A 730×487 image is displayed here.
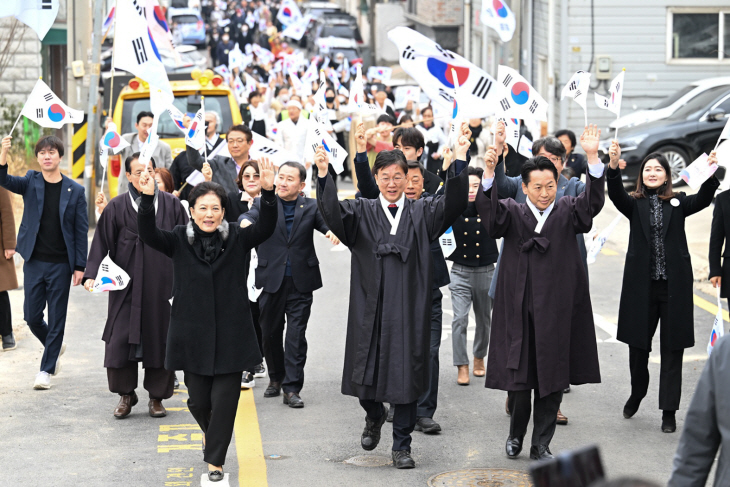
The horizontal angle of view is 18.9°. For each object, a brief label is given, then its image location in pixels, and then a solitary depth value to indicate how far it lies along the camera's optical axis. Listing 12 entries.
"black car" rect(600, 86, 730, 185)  36.10
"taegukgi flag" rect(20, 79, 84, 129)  16.85
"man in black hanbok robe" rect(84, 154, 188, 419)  14.30
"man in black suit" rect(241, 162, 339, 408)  15.23
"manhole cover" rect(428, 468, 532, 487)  11.81
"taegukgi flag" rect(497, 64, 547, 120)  15.20
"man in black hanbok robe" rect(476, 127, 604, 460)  12.33
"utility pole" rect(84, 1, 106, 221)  29.03
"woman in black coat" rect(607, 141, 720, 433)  13.75
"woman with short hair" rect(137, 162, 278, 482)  11.78
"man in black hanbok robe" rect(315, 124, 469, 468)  12.13
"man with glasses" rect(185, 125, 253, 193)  17.90
